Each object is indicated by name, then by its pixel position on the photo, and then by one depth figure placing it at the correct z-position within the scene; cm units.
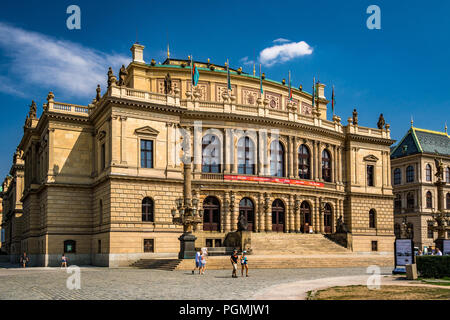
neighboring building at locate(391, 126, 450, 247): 8231
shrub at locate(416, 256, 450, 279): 2805
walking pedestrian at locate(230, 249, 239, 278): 3064
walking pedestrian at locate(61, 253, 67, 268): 4645
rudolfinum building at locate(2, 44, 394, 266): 4775
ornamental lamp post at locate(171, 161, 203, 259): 3866
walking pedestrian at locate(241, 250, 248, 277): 3169
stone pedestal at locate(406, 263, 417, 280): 2727
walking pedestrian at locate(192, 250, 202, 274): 3297
